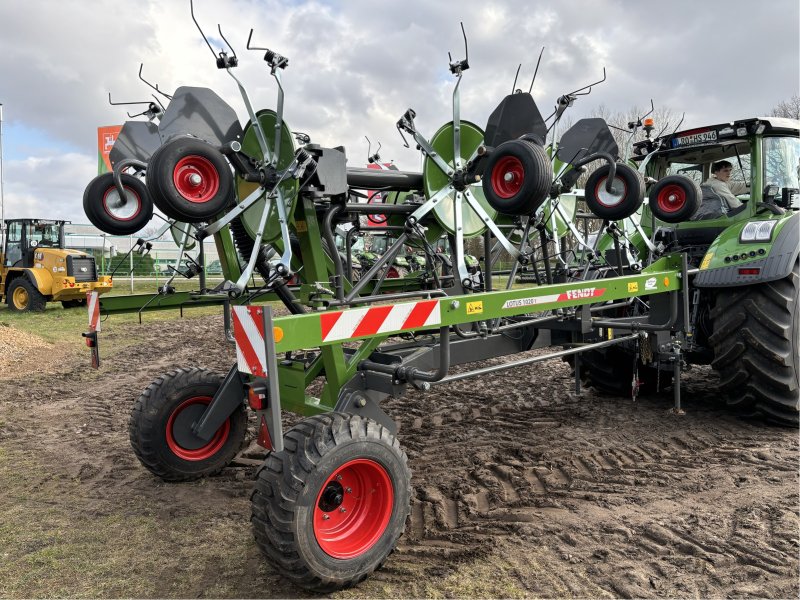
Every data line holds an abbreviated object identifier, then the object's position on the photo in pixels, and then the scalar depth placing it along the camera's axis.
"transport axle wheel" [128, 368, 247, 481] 3.96
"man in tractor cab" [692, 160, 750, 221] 5.65
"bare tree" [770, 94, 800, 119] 23.77
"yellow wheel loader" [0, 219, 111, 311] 14.73
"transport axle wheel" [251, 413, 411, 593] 2.65
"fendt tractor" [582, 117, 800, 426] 4.61
